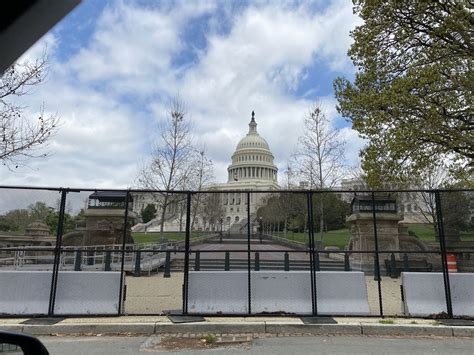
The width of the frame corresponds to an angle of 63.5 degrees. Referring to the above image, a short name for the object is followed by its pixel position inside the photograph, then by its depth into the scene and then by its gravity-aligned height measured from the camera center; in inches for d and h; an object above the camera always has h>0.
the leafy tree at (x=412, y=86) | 525.3 +236.3
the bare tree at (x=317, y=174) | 1168.2 +247.8
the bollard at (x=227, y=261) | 529.6 -9.7
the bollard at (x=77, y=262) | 477.1 -11.1
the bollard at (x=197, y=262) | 516.8 -11.3
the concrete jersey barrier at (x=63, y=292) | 338.0 -34.5
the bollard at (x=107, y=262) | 505.6 -11.6
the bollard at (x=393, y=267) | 603.8 -18.8
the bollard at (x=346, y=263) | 521.7 -11.1
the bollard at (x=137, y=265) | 608.8 -18.2
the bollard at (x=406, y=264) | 559.0 -12.8
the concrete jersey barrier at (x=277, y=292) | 350.0 -34.5
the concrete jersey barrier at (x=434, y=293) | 341.4 -33.6
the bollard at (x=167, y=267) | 642.3 -22.1
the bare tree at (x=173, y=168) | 1144.2 +250.5
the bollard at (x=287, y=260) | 536.7 -8.5
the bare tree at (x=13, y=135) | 528.1 +164.4
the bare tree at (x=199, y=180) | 1250.0 +256.3
